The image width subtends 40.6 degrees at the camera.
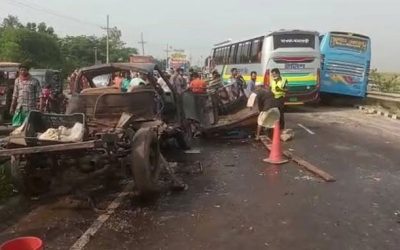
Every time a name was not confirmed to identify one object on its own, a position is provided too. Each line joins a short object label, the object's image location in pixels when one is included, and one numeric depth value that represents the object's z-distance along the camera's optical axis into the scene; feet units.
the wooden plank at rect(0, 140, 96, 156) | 21.57
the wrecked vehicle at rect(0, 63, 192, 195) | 22.59
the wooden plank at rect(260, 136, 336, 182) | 28.59
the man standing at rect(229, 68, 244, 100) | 50.39
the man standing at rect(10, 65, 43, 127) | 32.07
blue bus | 74.79
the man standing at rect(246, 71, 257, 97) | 55.71
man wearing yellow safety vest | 47.52
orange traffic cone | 33.91
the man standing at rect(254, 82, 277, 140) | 42.68
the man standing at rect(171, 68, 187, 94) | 56.54
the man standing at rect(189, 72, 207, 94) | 48.01
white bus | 69.05
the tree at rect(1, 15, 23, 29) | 265.13
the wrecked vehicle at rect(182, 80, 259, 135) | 40.06
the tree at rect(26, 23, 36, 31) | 240.53
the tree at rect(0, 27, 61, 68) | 181.52
